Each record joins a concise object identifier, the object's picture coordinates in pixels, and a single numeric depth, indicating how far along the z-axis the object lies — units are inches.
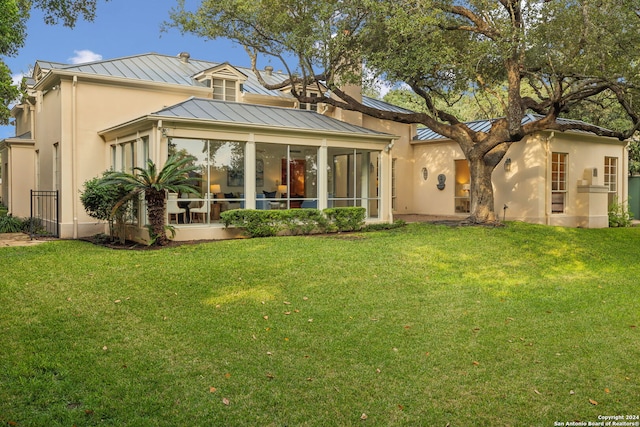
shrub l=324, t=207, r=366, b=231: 516.1
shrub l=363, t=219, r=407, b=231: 538.2
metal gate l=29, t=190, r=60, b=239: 526.9
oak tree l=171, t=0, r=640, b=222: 457.1
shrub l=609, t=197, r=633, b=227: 684.7
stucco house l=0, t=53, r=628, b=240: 473.7
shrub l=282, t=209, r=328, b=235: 485.7
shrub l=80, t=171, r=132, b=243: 425.7
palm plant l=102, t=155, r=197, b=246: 409.4
